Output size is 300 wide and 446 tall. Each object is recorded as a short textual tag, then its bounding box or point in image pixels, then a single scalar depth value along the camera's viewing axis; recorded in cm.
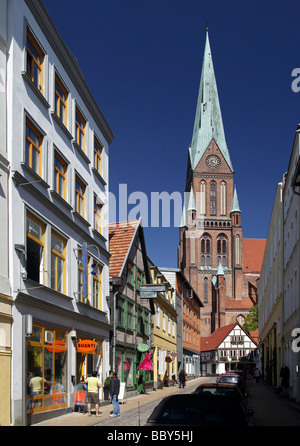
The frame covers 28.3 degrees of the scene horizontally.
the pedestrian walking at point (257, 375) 4974
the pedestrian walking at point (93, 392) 1903
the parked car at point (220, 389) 1420
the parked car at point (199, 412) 869
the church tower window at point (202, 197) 12148
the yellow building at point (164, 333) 4116
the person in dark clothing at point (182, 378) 4116
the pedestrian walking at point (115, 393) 1900
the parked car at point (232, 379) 2552
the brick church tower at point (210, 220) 11550
